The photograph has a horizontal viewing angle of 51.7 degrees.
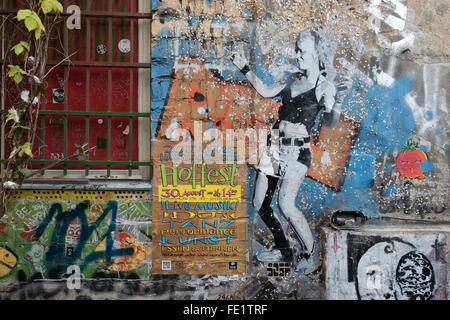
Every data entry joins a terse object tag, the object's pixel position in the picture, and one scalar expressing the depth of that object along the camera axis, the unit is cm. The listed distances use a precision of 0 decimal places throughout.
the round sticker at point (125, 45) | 496
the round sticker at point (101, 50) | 495
